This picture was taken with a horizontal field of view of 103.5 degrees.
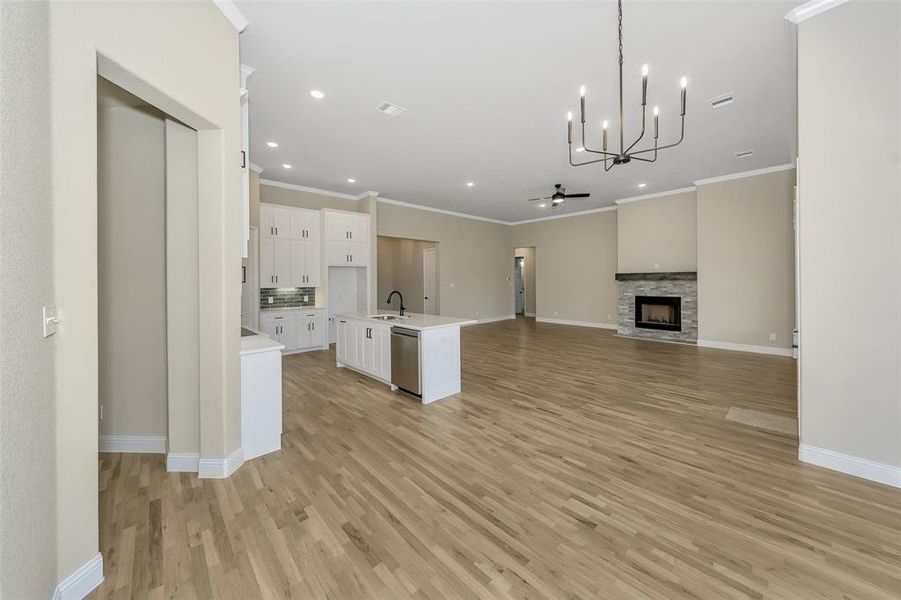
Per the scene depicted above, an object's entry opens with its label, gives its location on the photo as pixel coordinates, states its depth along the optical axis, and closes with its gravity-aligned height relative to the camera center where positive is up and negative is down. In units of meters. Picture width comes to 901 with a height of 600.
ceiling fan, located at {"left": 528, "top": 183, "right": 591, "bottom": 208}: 6.22 +1.80
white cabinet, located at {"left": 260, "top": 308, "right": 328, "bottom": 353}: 6.23 -0.51
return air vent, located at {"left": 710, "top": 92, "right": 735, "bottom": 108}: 3.60 +2.04
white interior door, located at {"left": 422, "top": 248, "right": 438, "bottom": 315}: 9.71 +0.50
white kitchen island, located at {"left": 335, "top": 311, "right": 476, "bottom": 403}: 3.94 -0.61
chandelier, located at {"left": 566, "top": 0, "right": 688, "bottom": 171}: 2.18 +1.15
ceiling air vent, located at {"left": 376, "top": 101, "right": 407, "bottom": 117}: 3.73 +2.04
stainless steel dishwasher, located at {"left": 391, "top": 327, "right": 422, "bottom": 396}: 3.99 -0.70
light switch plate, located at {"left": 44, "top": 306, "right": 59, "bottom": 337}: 1.34 -0.08
